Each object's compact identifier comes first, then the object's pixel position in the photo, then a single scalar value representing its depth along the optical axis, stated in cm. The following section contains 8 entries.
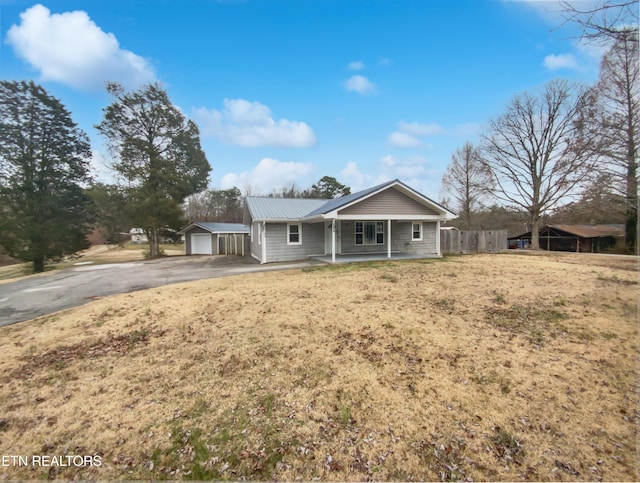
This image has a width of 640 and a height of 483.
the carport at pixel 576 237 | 3053
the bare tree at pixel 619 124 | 1617
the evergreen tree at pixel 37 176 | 1973
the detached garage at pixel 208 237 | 2531
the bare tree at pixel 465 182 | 3097
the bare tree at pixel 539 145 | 2306
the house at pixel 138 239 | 5472
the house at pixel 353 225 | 1451
